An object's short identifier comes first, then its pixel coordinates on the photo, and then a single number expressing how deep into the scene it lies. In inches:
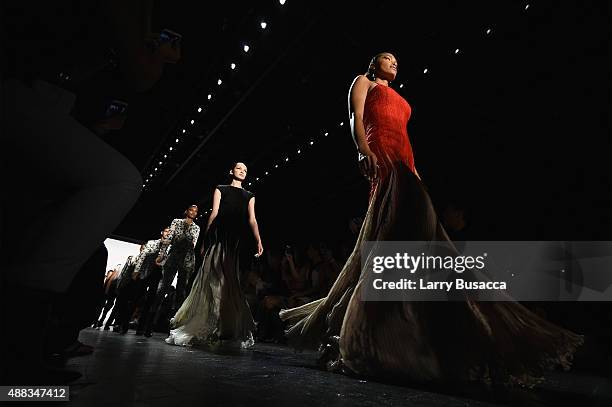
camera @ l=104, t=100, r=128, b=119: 66.4
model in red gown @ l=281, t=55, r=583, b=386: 61.7
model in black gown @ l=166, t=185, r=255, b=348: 140.1
